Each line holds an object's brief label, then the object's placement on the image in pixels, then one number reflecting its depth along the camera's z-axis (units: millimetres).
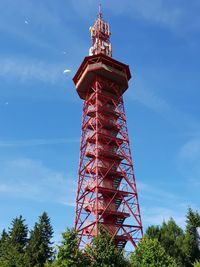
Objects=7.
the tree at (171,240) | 31219
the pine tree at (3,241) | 34833
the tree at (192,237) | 32092
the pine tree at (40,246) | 25263
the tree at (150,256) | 20732
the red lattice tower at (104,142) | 24754
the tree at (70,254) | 17701
